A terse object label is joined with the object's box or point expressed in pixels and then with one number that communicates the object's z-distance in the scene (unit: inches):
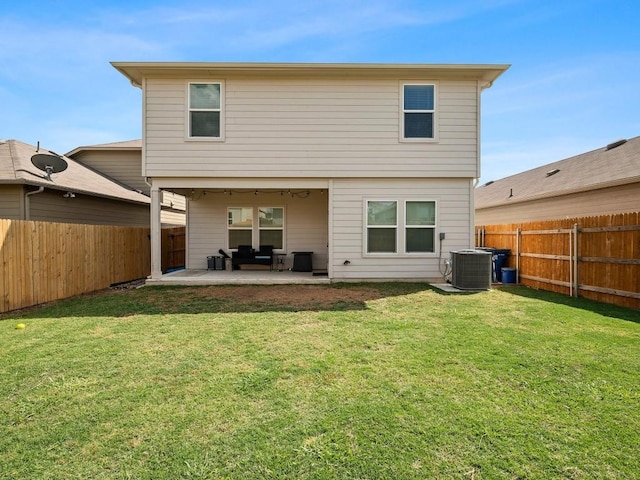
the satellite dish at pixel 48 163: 354.6
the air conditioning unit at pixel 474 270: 308.8
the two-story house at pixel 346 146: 337.1
